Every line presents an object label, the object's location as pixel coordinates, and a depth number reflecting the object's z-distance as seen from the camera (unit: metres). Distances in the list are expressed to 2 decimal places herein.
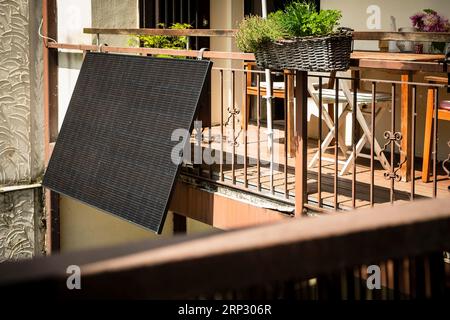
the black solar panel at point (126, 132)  5.98
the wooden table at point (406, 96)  5.61
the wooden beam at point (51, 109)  8.22
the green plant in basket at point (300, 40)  4.63
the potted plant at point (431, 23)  6.29
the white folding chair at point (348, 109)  5.62
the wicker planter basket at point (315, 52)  4.62
